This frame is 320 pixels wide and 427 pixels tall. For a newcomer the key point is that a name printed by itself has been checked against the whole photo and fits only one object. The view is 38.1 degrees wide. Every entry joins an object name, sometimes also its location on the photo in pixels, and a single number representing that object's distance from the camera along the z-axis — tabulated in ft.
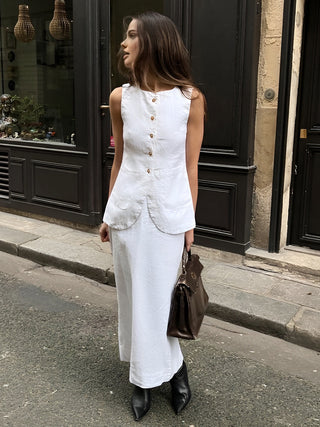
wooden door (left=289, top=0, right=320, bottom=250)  14.57
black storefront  14.87
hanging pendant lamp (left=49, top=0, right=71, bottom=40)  19.34
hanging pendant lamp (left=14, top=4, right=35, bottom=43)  21.49
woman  7.32
